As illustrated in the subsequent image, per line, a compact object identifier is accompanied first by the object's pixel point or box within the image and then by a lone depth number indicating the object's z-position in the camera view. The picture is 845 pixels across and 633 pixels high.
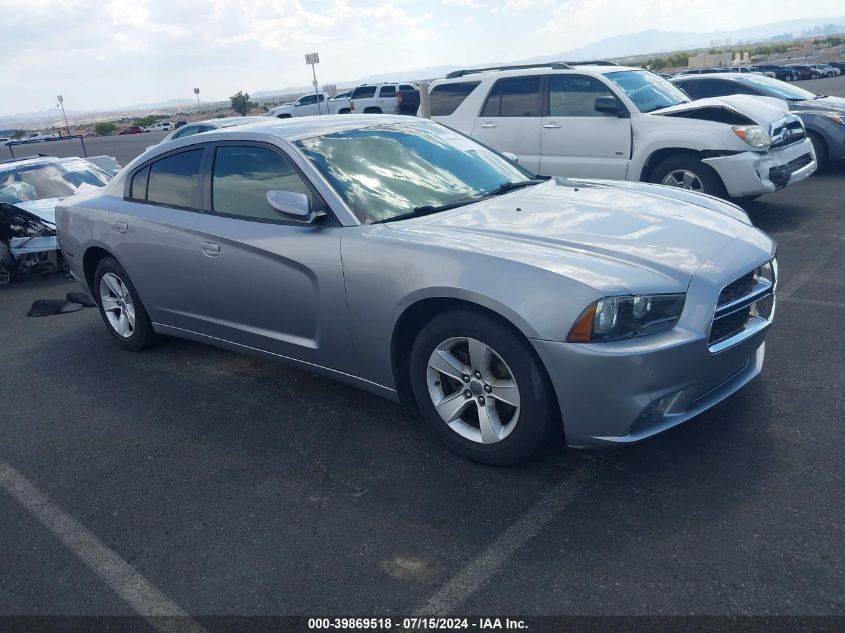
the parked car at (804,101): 10.61
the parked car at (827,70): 40.22
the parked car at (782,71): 36.62
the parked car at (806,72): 39.09
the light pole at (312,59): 24.06
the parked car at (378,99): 27.83
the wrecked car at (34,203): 8.72
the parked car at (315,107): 28.16
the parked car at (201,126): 14.15
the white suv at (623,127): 8.04
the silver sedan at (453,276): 3.14
